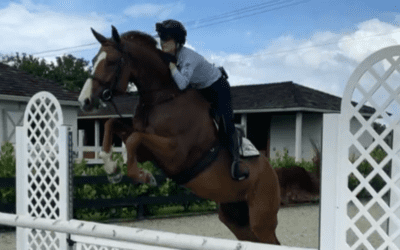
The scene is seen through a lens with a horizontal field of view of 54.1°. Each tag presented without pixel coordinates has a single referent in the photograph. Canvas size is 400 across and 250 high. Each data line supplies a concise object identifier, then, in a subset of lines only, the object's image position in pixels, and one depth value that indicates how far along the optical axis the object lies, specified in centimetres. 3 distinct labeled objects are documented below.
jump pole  202
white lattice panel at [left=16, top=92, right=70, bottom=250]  317
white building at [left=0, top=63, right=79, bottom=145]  955
